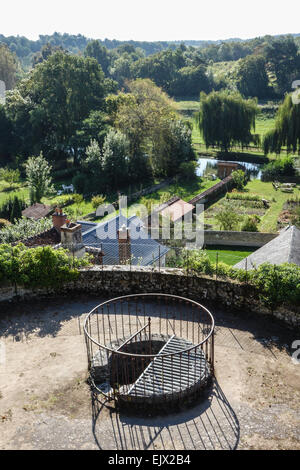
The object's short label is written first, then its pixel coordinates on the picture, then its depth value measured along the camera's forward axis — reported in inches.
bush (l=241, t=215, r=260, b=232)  1341.3
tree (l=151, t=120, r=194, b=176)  2085.4
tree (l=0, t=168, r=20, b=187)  2070.6
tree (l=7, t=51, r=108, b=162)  2236.7
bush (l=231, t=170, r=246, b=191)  1932.8
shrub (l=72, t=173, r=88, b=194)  1929.1
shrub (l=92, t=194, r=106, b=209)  1722.4
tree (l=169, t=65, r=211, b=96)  4404.5
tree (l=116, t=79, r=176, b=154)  2084.2
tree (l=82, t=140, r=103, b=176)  1926.7
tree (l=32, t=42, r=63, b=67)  5807.1
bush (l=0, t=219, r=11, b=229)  1440.7
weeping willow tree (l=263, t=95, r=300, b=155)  2182.6
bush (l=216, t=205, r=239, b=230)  1368.1
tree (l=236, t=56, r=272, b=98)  4023.1
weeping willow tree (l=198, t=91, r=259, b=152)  2375.7
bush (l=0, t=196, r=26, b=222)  1600.6
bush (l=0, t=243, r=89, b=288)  578.6
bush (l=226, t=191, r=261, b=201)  1737.2
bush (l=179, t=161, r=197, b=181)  2100.1
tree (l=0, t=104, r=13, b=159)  2315.5
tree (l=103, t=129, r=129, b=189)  1918.1
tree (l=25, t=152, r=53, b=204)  1790.1
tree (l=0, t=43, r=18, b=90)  4426.7
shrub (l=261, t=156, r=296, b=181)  2044.8
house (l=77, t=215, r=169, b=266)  821.4
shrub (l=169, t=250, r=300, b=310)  515.2
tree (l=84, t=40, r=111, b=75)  6018.7
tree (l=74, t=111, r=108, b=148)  2084.2
